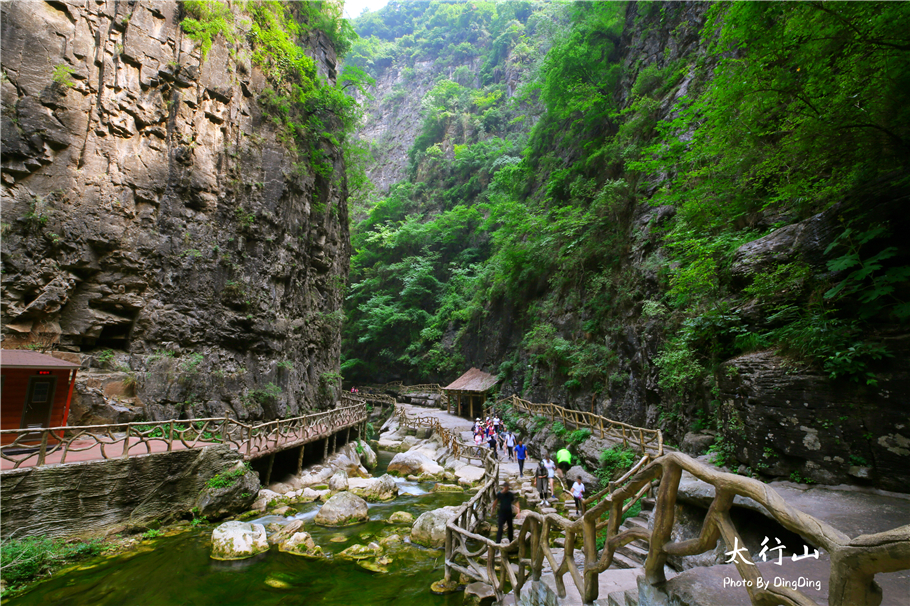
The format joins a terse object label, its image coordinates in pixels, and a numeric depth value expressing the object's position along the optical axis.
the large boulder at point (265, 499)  10.41
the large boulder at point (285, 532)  8.46
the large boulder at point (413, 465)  15.38
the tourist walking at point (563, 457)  9.46
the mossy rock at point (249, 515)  9.82
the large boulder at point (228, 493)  9.36
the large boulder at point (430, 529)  8.73
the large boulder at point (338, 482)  12.91
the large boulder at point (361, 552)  8.05
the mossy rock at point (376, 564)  7.59
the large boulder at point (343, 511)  9.91
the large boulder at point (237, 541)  7.74
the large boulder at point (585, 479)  10.52
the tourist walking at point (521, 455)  12.27
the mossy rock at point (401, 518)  10.05
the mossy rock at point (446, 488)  13.03
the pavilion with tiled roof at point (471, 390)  25.80
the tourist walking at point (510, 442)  14.98
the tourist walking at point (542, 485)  9.91
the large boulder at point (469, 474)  13.68
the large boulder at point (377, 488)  12.21
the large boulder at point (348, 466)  15.39
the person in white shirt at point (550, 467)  9.88
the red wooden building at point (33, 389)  9.09
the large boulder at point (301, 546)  8.10
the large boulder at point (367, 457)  18.11
